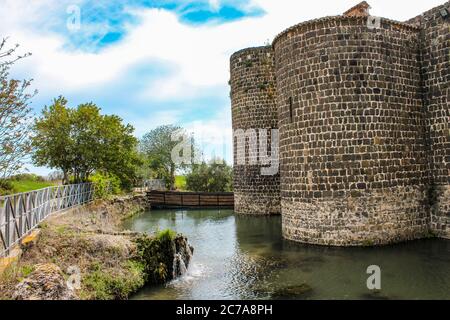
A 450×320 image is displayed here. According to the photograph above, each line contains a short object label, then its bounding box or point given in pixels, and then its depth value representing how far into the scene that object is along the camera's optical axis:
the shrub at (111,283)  8.76
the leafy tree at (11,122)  8.35
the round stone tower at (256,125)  22.59
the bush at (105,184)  26.08
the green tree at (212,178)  35.19
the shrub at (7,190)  11.97
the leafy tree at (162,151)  45.59
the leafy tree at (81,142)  23.45
